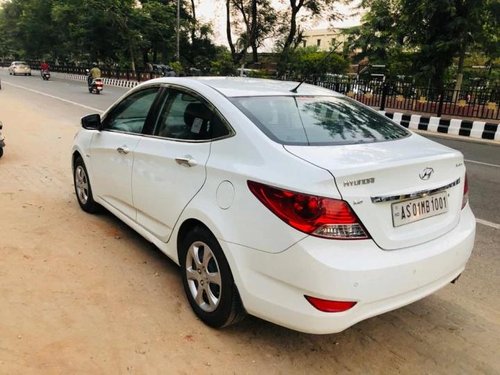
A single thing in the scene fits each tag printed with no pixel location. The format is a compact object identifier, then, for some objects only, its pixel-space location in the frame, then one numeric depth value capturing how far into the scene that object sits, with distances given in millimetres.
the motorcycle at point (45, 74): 41312
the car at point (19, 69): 50344
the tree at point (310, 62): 29312
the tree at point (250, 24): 37500
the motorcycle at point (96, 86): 24377
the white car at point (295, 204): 2340
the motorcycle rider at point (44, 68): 41625
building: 79562
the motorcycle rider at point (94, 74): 24769
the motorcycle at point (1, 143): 7563
